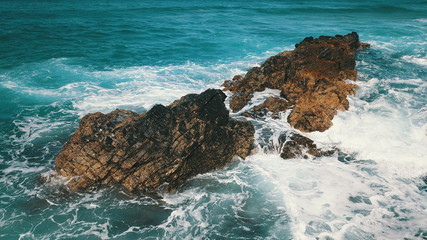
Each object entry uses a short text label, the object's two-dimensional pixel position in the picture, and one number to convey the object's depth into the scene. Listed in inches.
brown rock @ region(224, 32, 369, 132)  581.6
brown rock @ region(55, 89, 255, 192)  443.5
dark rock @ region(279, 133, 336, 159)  518.6
